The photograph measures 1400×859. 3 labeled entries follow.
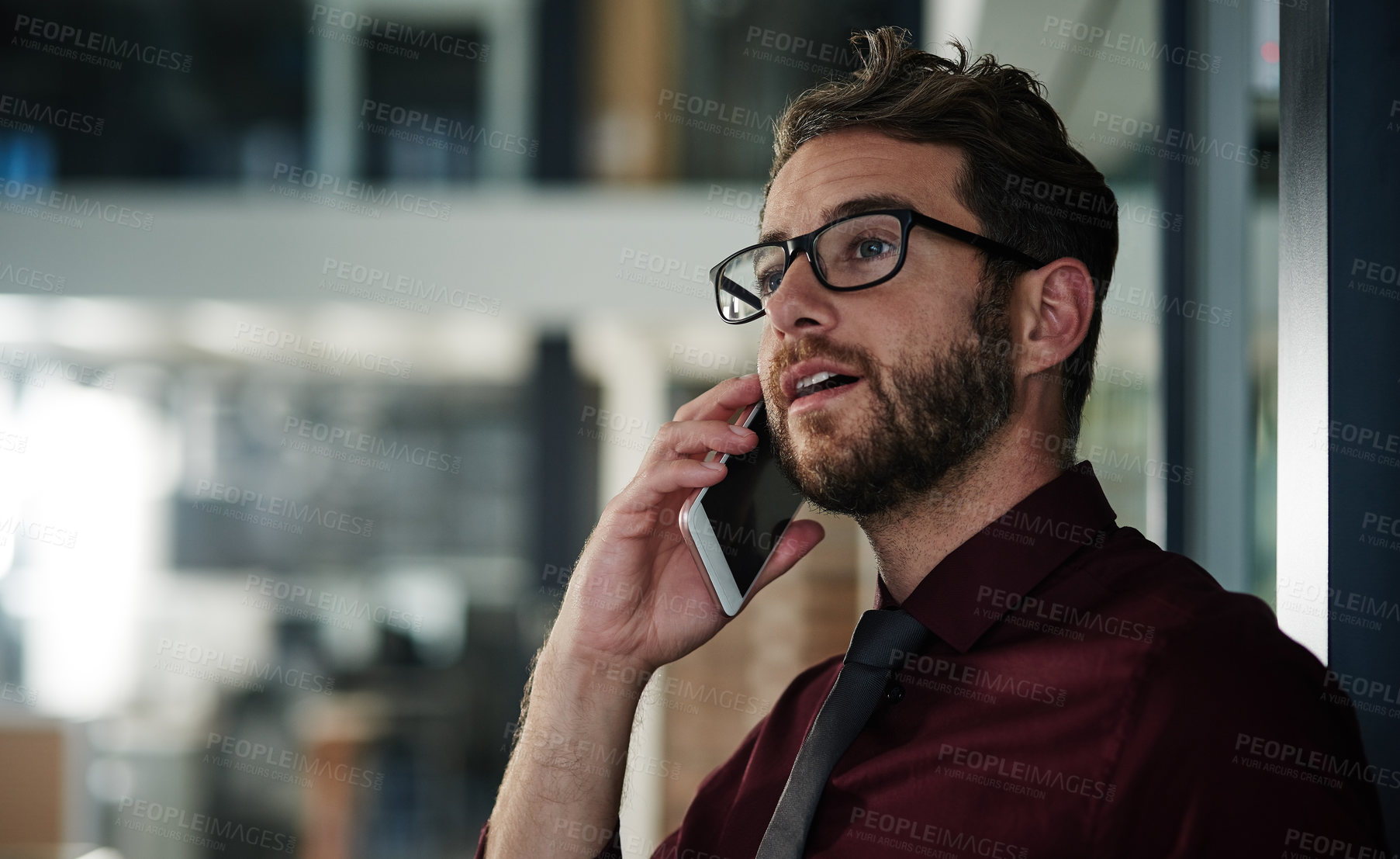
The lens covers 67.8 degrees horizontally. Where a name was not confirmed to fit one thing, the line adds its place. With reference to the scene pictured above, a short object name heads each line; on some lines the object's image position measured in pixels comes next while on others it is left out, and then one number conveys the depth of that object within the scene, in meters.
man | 0.82
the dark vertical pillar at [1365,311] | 0.92
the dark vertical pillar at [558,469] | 4.70
